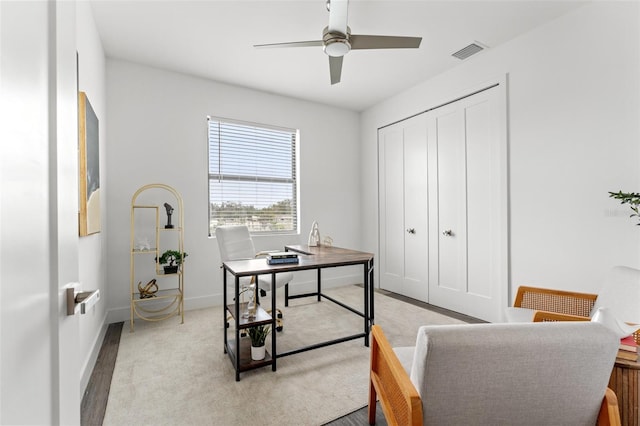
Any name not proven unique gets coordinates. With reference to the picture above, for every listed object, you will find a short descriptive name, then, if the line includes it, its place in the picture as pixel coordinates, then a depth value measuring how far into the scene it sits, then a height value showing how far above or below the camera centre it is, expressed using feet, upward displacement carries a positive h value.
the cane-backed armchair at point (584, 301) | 5.84 -2.00
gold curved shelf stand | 10.33 -2.42
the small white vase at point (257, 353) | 7.43 -3.46
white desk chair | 10.11 -1.34
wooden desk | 7.05 -1.47
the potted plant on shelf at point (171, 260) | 10.51 -1.68
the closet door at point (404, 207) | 13.26 +0.18
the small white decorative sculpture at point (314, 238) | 12.13 -1.05
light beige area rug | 5.84 -3.86
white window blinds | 13.05 +1.63
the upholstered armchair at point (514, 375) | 2.97 -1.64
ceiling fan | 6.63 +4.06
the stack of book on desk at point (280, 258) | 8.00 -1.25
